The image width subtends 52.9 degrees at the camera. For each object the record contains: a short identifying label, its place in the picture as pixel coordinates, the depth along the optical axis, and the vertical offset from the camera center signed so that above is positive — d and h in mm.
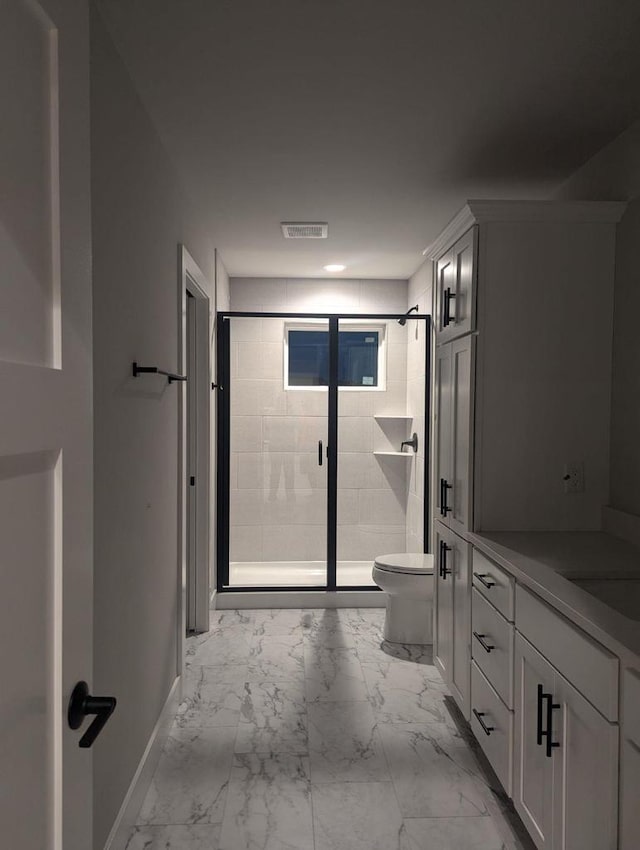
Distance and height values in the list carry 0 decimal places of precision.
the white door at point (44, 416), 714 -10
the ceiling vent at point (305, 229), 3779 +1096
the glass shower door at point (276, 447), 4523 -254
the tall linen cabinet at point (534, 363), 2602 +206
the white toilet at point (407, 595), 3764 -1088
